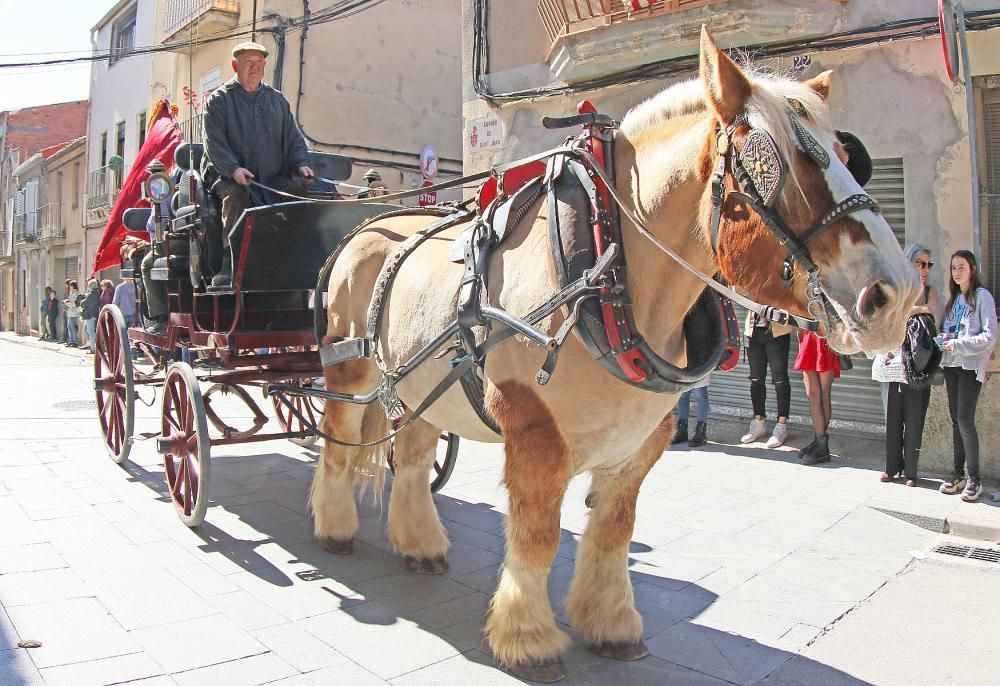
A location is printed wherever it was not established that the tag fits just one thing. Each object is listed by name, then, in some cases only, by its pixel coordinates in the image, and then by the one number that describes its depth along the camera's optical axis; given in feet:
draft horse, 6.57
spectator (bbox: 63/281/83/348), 65.36
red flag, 22.86
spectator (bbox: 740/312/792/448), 22.47
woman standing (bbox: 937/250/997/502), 17.29
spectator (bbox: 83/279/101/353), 53.18
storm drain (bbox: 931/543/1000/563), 14.20
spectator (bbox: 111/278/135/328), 44.11
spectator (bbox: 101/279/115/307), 50.44
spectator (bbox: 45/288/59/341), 77.66
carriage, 14.29
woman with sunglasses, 18.24
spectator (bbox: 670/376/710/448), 23.58
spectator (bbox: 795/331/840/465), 20.85
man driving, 14.96
